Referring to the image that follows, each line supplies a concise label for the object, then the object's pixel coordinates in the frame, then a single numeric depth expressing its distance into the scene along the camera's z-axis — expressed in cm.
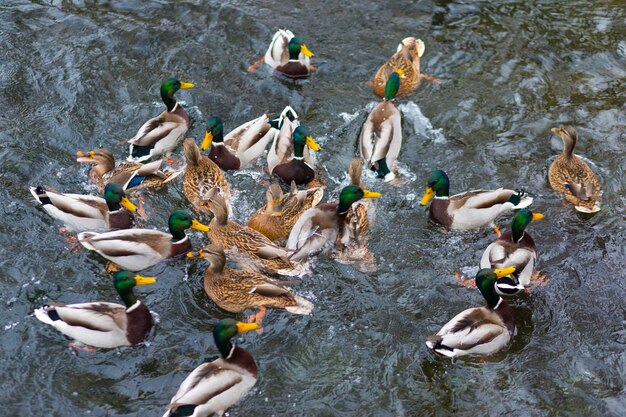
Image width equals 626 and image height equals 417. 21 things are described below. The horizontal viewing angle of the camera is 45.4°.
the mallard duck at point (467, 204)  838
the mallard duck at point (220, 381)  622
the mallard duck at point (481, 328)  684
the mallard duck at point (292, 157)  891
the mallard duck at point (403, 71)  1056
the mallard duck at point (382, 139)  912
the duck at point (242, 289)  728
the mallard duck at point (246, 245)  771
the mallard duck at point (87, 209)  802
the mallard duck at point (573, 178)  866
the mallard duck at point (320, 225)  785
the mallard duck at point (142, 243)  757
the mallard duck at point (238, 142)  915
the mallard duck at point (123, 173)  866
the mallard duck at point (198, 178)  865
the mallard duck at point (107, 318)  681
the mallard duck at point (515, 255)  746
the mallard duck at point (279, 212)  817
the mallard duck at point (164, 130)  924
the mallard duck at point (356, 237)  798
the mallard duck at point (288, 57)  1063
